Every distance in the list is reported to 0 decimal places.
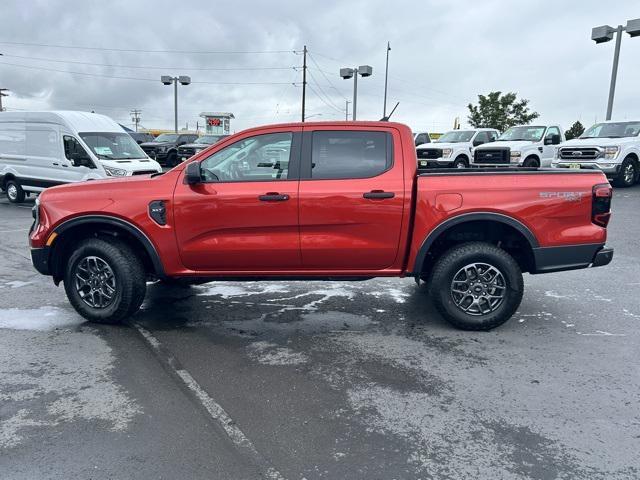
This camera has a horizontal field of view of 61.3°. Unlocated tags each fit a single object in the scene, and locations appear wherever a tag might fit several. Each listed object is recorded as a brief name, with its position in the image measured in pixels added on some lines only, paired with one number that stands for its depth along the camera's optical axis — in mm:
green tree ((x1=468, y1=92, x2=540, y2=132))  47000
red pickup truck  4668
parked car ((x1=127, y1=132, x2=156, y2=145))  32938
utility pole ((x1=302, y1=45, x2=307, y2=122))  44750
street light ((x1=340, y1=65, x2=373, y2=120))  30656
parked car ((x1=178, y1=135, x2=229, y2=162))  25797
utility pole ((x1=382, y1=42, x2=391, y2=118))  36062
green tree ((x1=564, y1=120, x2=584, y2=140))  51762
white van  12805
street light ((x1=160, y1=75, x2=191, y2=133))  37156
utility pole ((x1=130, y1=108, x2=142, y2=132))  89812
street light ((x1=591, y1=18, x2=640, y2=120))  20766
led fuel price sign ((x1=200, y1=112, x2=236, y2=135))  50159
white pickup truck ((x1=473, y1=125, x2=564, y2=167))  17547
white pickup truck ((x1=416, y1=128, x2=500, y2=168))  19203
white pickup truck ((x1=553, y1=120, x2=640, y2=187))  15492
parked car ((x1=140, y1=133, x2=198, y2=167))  28094
